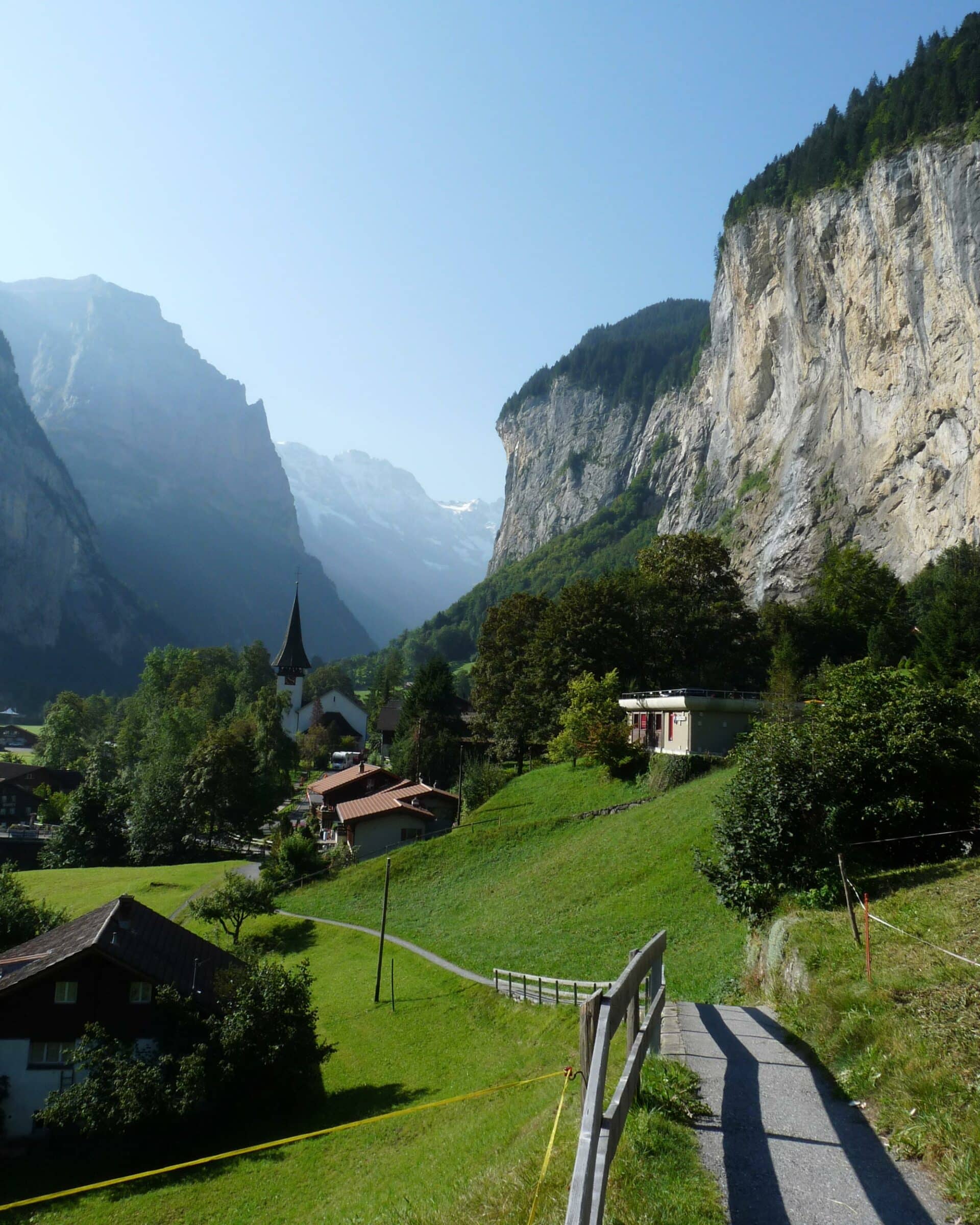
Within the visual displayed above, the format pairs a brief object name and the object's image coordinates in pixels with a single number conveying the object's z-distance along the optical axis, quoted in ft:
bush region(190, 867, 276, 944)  128.77
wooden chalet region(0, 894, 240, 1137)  72.33
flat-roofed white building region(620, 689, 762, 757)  135.54
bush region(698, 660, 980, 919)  56.90
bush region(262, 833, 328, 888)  159.43
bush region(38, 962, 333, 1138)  66.18
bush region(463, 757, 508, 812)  171.73
